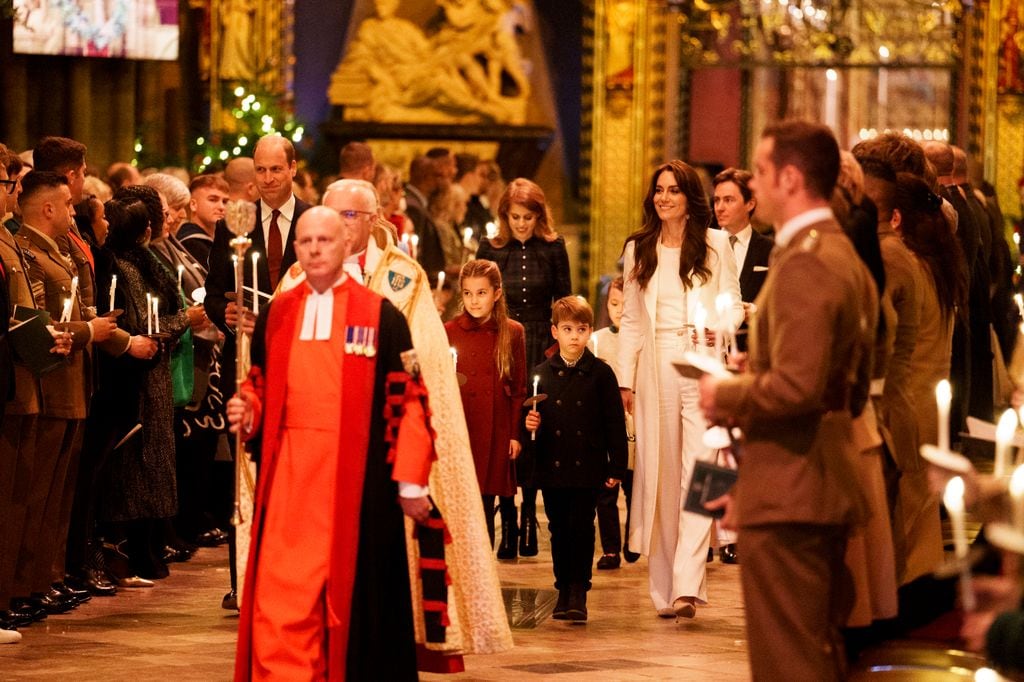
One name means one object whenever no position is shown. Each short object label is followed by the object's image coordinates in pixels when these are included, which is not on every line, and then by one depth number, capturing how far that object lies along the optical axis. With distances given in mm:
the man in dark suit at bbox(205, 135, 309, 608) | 11184
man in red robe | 8497
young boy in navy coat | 11854
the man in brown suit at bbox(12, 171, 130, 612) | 11269
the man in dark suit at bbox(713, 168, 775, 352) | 12578
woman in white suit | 11737
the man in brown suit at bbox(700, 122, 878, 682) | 6683
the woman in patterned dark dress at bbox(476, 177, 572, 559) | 14099
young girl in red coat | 12642
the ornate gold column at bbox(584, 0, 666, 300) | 27773
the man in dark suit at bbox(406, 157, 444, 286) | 19771
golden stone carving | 28156
